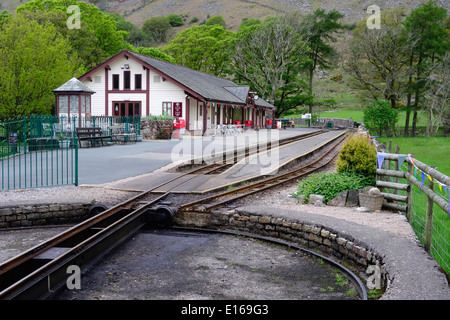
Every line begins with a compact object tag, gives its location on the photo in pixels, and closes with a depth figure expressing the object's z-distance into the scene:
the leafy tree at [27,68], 23.83
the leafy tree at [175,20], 161.25
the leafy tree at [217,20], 137.50
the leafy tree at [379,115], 35.94
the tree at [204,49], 58.56
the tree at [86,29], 41.22
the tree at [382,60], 43.75
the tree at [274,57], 52.59
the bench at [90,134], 20.81
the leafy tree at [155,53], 54.81
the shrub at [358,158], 10.17
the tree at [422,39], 43.59
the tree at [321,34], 63.81
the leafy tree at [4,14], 49.88
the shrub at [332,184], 9.52
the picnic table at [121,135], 23.74
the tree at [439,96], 38.59
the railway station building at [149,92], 31.52
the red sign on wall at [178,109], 31.52
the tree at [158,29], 138.70
